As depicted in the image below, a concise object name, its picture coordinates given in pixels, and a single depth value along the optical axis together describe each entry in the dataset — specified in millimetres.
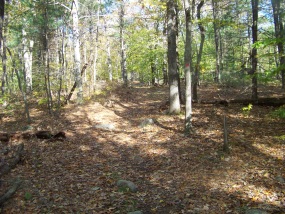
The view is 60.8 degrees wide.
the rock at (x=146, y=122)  11642
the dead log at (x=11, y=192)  5381
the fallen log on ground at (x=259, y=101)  12898
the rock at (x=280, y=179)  6058
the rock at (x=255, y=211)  4809
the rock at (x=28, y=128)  11375
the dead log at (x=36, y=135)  9631
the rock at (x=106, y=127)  11734
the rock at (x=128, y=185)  6207
